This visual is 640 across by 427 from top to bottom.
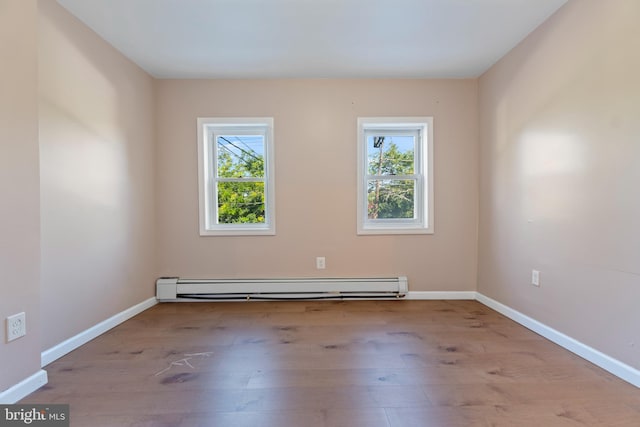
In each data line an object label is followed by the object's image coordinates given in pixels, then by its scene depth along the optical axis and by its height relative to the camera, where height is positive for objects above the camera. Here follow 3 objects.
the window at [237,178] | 3.32 +0.38
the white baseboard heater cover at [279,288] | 3.17 -0.84
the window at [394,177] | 3.35 +0.38
